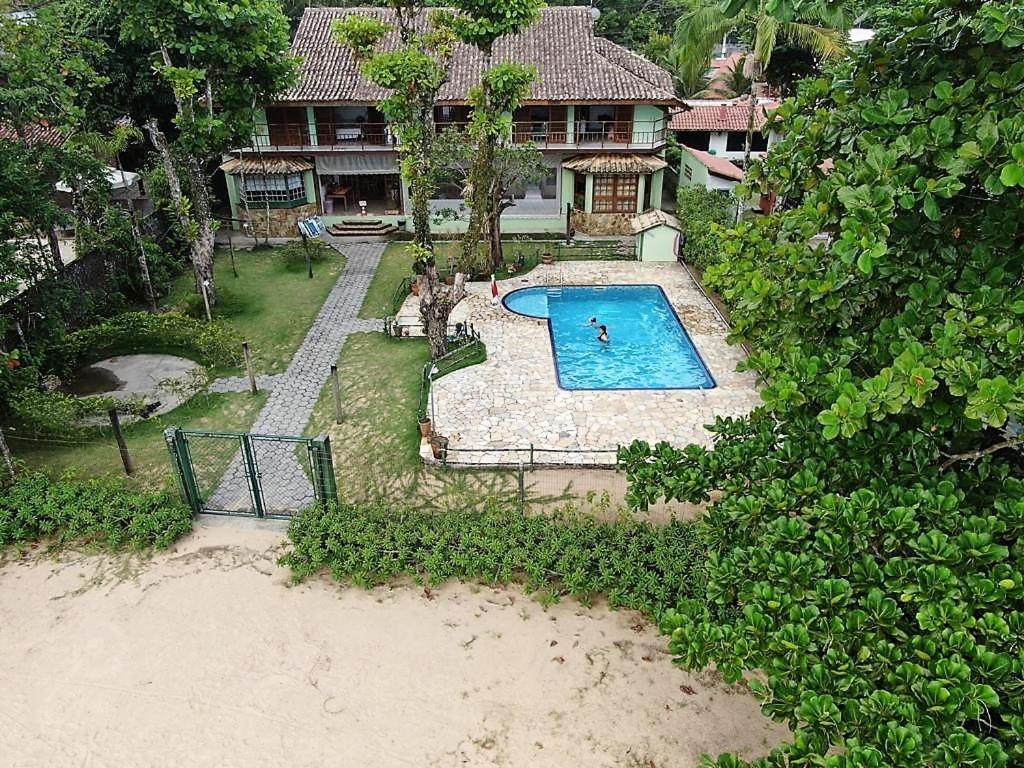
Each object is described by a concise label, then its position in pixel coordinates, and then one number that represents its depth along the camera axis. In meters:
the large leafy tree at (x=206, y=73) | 17.67
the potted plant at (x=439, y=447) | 13.66
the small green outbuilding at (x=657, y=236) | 24.31
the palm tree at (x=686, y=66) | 24.09
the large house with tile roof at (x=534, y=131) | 26.94
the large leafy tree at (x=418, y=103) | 15.00
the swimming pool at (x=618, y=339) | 17.53
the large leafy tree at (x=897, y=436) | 4.50
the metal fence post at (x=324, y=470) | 11.52
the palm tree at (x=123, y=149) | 18.39
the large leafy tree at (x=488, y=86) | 14.73
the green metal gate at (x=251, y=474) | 11.85
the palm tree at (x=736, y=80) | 37.97
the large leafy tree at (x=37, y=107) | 14.69
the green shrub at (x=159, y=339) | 17.59
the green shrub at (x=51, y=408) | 13.62
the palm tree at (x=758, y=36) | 19.89
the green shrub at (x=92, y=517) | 11.73
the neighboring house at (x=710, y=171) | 26.19
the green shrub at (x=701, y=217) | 22.67
